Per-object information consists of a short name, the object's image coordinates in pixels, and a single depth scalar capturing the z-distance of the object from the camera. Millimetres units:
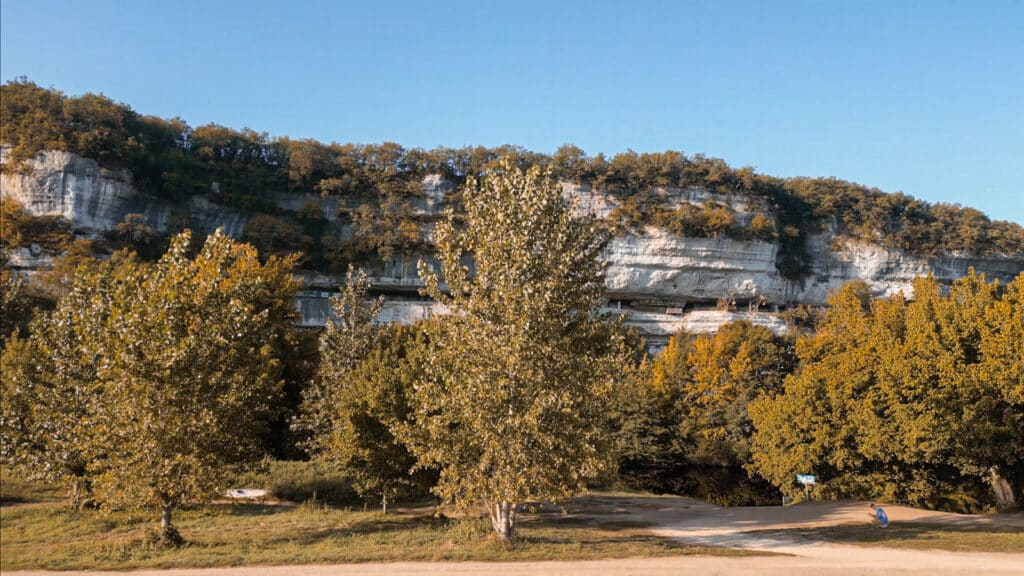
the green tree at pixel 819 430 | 28422
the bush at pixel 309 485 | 25781
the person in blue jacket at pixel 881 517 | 21762
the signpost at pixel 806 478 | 24578
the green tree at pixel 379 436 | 22266
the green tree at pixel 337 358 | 28453
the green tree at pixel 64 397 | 15672
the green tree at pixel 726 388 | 43906
